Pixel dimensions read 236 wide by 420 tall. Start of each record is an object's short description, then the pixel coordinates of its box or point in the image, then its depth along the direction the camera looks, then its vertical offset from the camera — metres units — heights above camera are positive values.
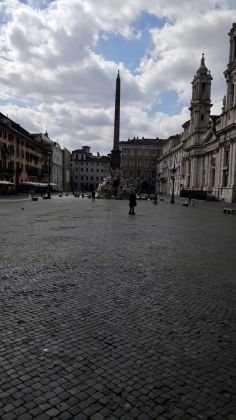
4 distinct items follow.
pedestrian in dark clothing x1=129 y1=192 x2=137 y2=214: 26.44 -0.83
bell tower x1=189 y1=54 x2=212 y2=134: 76.62 +19.56
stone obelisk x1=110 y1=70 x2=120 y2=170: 64.75 +9.39
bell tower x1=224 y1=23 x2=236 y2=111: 52.25 +17.15
